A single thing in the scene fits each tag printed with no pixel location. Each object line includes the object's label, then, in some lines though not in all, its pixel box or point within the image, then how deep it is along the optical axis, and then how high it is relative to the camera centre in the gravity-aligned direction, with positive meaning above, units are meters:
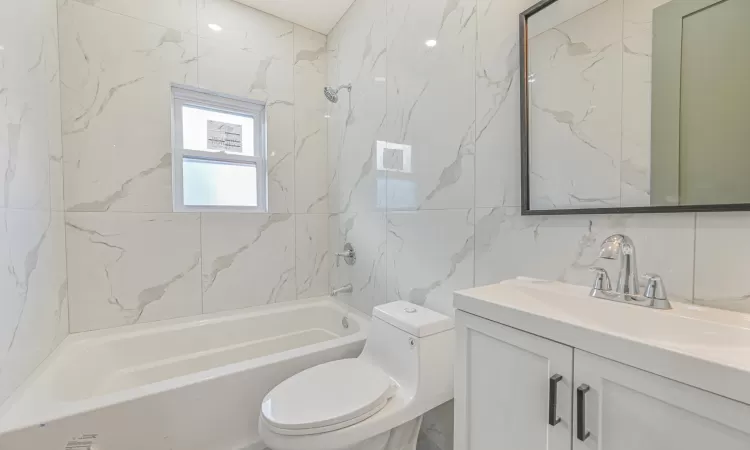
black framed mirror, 0.74 +0.32
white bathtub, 1.11 -0.76
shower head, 2.21 +0.92
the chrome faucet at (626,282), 0.79 -0.17
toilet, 1.06 -0.69
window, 2.04 +0.46
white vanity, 0.50 -0.31
